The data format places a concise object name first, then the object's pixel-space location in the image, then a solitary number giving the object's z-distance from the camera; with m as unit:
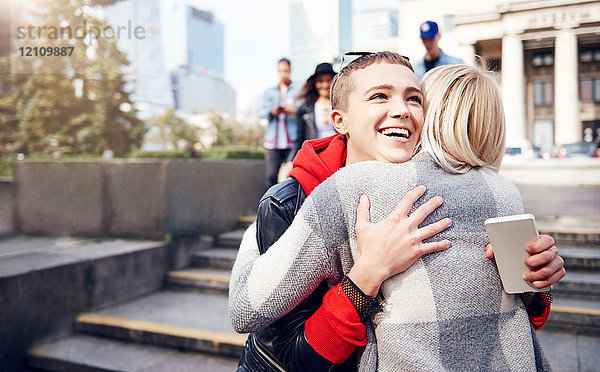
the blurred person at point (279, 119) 5.87
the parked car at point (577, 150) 26.69
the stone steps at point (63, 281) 3.57
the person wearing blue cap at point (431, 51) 4.34
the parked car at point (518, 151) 22.61
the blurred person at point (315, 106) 4.98
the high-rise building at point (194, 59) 150.25
